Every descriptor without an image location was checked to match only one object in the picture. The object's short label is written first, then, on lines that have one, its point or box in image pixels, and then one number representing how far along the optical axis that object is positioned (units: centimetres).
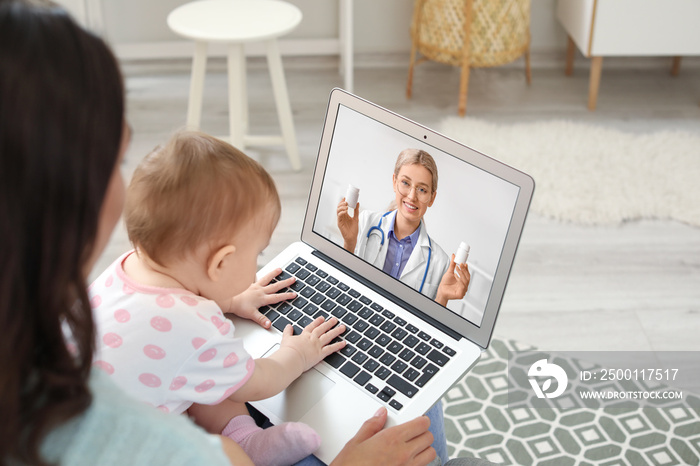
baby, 83
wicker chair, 276
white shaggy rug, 233
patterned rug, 154
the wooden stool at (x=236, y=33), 223
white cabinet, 262
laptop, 96
